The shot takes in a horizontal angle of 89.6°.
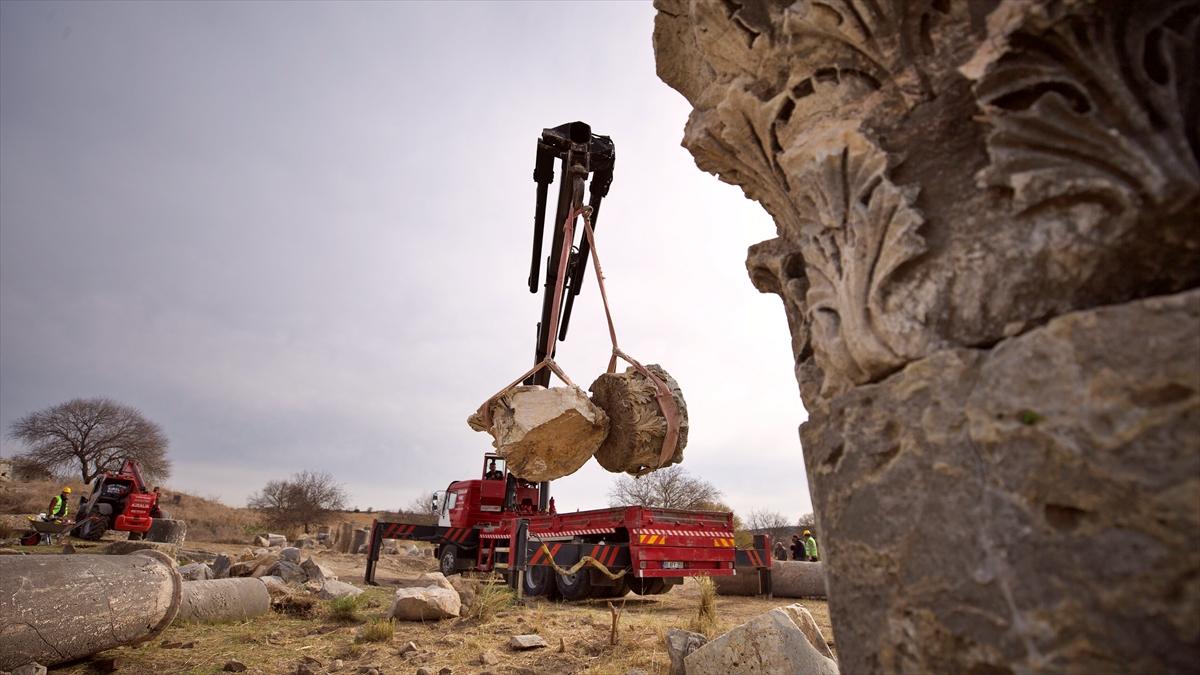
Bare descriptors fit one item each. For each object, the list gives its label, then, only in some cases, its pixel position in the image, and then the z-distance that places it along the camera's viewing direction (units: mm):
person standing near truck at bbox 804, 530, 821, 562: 14805
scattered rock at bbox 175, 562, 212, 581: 8836
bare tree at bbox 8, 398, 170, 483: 37031
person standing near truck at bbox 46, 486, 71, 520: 17359
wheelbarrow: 15612
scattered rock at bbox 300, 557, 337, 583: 9827
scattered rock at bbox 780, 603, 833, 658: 3724
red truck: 7672
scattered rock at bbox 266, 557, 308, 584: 9562
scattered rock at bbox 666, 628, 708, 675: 3712
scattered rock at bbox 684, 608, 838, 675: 3012
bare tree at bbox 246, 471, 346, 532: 34781
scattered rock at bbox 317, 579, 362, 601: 7750
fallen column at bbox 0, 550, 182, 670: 3969
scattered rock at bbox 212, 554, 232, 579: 9680
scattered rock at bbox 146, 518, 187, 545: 16766
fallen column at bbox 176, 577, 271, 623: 6074
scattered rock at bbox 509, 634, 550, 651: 4934
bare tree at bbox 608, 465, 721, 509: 33031
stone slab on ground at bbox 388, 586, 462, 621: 6191
